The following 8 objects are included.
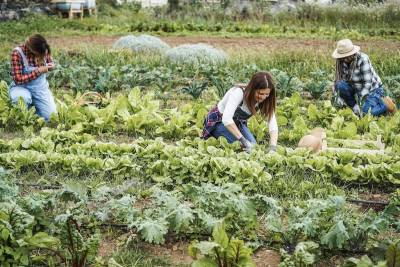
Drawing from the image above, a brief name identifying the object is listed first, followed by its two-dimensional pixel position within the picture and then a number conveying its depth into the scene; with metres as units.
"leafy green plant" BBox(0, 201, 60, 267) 3.75
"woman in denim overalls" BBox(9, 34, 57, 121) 7.09
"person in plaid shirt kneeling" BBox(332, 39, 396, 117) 7.36
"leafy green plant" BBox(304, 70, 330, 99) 8.41
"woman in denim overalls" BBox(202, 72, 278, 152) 5.61
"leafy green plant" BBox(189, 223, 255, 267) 3.58
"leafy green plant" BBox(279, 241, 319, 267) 3.70
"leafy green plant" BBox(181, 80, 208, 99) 8.20
